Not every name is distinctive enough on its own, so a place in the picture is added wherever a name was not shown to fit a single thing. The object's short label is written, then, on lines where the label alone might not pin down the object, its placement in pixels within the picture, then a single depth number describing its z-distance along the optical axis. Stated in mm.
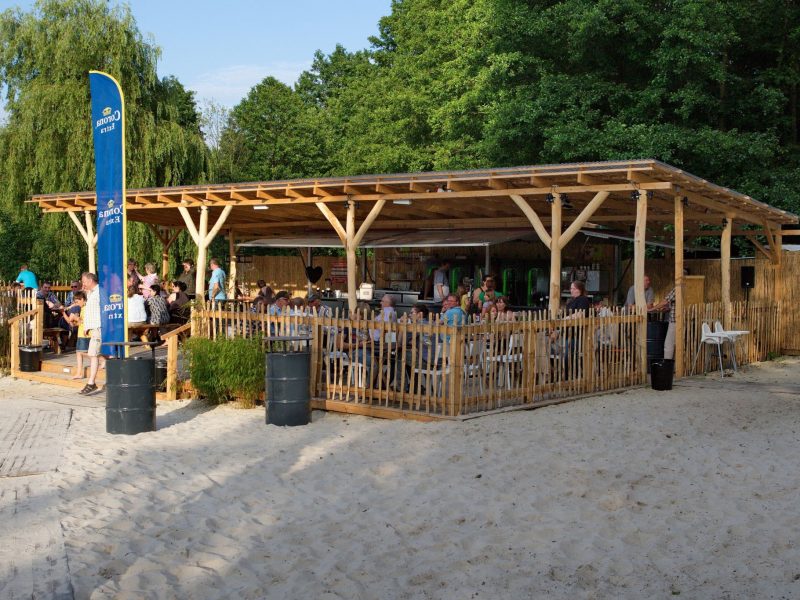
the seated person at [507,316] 9797
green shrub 10578
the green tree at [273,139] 40684
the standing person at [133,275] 15266
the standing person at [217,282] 16406
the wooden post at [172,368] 11469
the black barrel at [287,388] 9305
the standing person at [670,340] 12727
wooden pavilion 11742
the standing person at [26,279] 17703
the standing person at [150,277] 16641
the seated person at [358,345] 9961
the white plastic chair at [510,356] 9656
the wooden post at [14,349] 14273
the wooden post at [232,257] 21078
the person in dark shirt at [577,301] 11977
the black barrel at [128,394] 9055
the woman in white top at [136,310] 13594
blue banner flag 11172
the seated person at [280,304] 10898
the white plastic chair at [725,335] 12877
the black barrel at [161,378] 12008
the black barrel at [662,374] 11086
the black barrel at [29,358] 14242
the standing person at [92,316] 11867
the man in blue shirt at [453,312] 9553
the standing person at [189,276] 19781
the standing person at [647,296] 13865
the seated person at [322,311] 10238
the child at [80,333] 13195
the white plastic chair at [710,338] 12859
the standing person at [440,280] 18188
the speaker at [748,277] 17438
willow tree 23641
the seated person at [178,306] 15156
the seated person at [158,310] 14039
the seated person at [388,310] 10922
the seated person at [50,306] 16116
